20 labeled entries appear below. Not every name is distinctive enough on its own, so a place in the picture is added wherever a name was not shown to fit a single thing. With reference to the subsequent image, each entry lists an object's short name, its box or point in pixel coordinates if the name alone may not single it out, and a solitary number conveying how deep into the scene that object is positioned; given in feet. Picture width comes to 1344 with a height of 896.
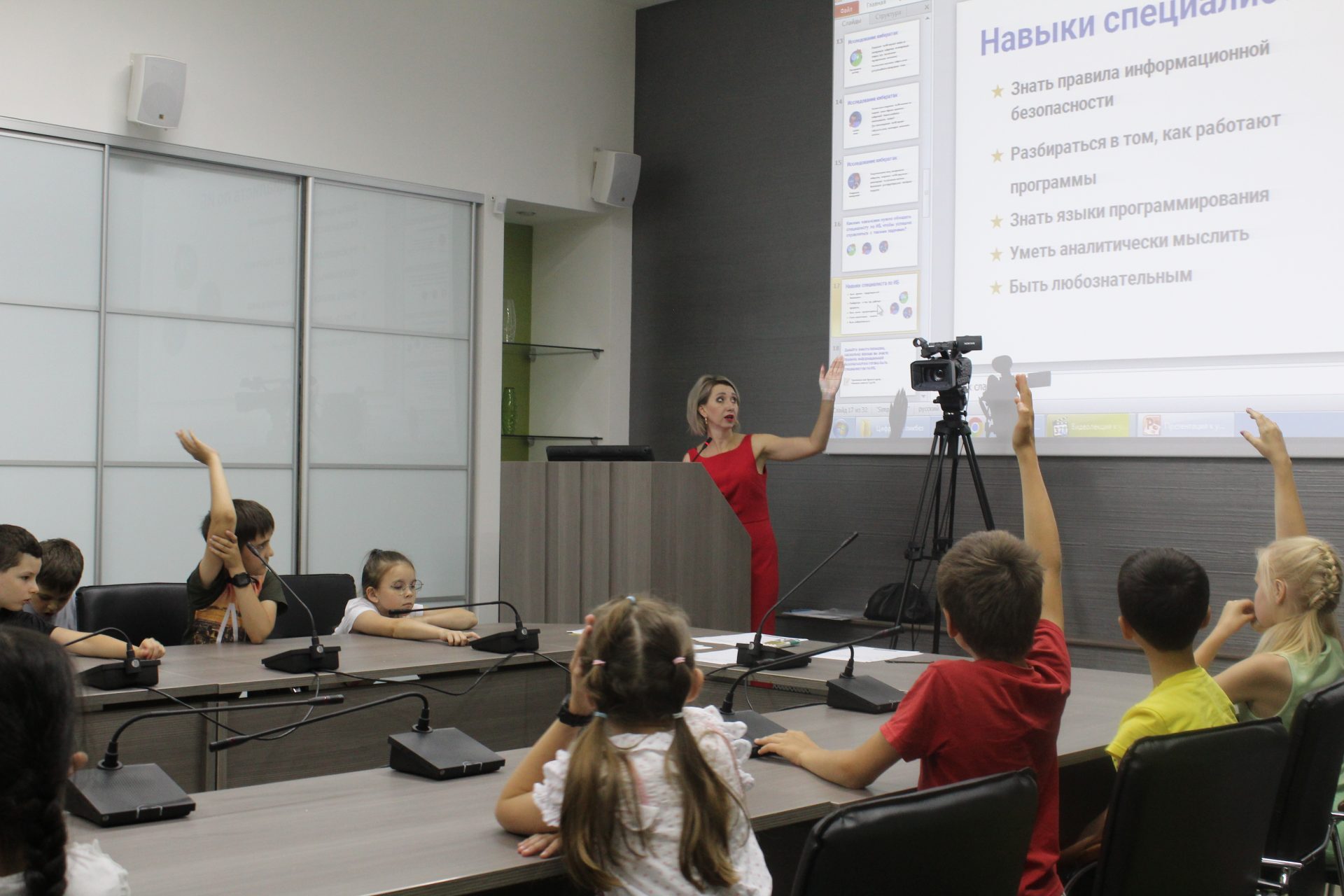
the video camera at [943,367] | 14.65
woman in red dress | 16.97
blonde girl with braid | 7.80
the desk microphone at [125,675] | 8.41
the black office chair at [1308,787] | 6.57
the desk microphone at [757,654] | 9.59
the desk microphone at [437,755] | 6.38
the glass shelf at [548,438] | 20.93
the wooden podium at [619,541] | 16.01
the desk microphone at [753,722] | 6.98
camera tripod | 15.07
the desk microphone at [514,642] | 10.71
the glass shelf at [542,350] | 21.13
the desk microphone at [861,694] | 8.12
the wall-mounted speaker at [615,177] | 20.16
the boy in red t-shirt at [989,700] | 5.91
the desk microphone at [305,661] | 9.34
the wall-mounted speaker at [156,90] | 15.07
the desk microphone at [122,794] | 5.43
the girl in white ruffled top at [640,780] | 4.82
